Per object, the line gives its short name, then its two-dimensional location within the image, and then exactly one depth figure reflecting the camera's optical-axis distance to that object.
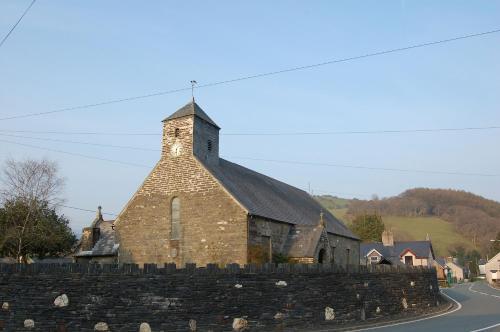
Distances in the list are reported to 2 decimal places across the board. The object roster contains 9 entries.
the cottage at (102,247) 33.73
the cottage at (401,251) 78.50
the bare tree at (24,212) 42.88
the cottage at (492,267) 84.94
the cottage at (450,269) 86.57
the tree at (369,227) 99.12
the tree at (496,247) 104.00
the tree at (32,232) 42.94
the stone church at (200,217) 28.25
